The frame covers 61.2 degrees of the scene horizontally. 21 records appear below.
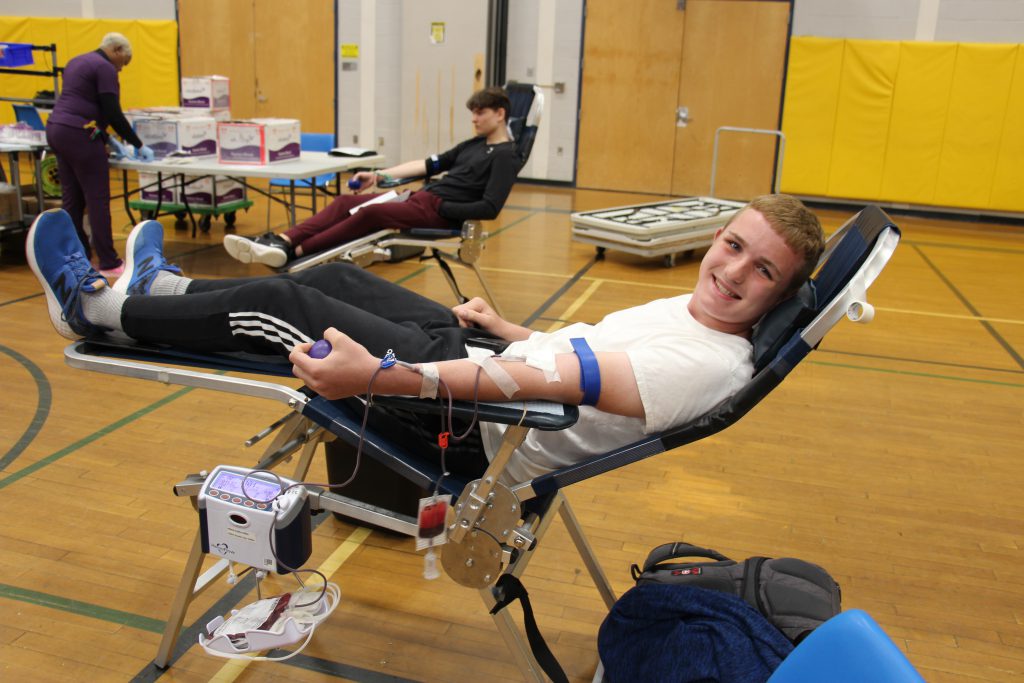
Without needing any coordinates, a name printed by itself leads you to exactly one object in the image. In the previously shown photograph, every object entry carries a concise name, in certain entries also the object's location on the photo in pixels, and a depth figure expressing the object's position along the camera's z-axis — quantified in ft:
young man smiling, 5.09
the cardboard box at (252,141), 17.46
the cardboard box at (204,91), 22.67
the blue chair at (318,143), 23.91
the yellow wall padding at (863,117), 28.68
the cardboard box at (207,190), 21.26
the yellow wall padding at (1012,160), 27.91
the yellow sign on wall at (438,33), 31.22
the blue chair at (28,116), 23.61
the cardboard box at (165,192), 21.22
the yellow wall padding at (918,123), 28.30
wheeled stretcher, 19.63
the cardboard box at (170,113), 18.58
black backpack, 5.85
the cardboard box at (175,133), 17.93
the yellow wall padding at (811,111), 29.19
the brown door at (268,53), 33.88
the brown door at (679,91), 29.96
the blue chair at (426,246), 14.26
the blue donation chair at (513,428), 4.98
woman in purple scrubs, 16.35
